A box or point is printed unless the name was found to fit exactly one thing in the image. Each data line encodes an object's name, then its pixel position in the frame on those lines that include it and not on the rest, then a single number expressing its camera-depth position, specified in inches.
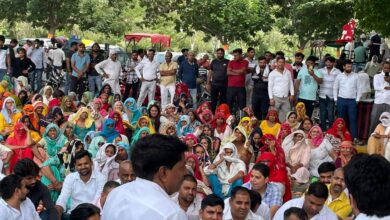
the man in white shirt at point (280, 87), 595.8
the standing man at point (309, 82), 603.9
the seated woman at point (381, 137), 487.5
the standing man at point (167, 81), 691.4
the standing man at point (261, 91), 628.7
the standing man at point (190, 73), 706.8
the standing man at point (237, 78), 642.2
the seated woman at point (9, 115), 531.5
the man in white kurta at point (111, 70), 708.7
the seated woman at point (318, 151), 470.0
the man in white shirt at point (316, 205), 286.2
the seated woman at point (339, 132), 496.1
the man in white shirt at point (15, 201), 261.3
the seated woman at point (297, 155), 458.8
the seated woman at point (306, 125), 502.9
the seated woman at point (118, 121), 512.1
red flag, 837.2
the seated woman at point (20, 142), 446.0
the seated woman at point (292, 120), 528.4
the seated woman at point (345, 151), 428.8
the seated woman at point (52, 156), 392.8
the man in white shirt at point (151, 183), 129.3
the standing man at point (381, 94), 562.3
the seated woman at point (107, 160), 400.8
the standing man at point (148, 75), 700.0
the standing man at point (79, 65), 721.6
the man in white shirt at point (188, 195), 304.3
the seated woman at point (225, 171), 406.9
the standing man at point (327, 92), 601.3
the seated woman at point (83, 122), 518.0
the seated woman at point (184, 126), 536.1
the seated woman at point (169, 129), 485.1
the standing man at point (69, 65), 737.6
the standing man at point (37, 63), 769.6
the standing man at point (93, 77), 730.2
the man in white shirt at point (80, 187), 350.3
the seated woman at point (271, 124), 532.7
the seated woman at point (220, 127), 530.9
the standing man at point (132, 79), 734.5
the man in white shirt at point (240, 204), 285.9
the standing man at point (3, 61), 716.7
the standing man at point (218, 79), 661.9
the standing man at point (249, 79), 686.9
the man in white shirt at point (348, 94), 580.1
